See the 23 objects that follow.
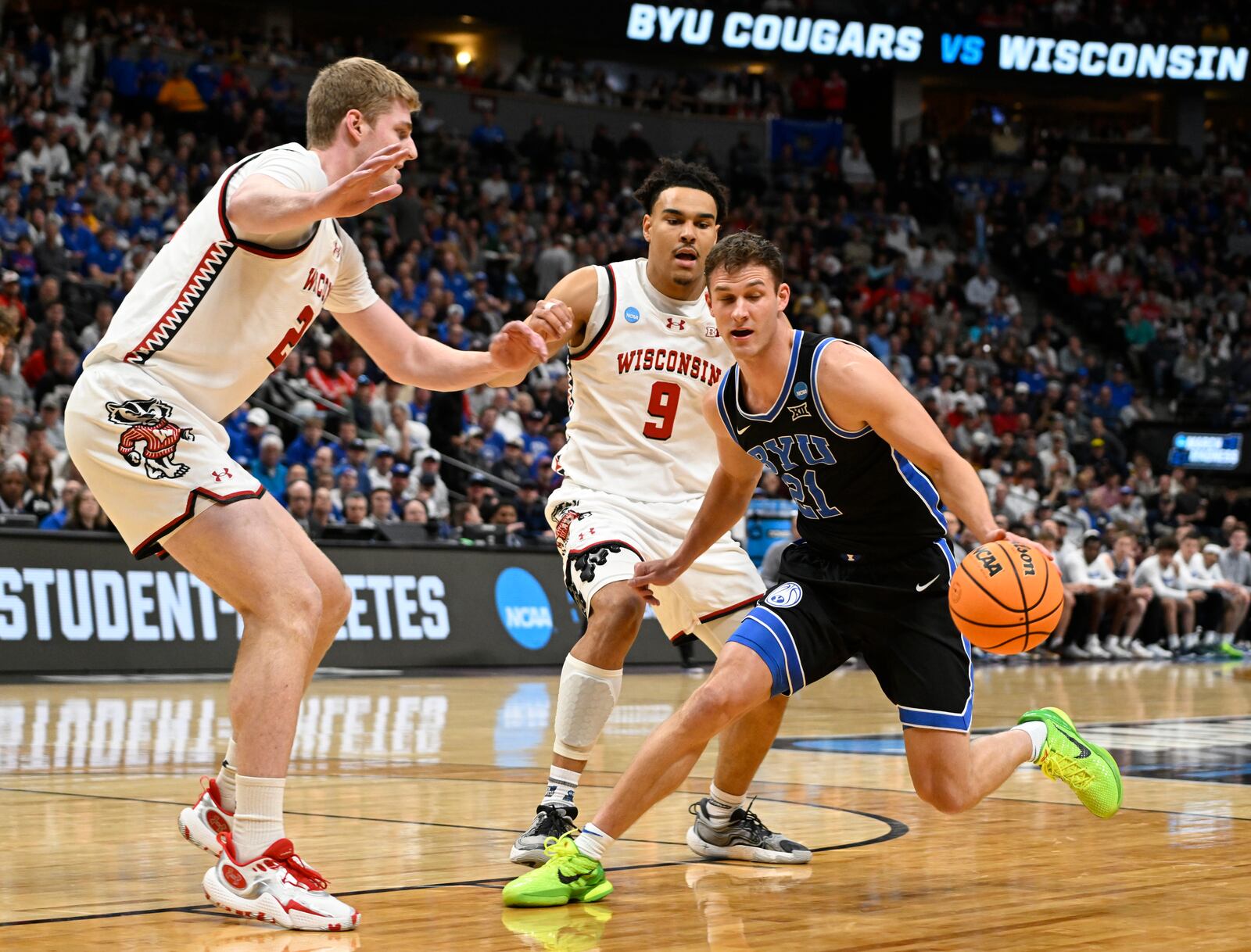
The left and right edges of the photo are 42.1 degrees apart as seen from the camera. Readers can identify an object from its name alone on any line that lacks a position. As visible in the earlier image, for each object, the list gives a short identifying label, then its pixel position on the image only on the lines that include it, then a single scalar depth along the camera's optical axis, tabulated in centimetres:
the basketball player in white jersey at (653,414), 616
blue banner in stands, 3384
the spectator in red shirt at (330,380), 1864
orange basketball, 470
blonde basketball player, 446
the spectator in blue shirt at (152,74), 2445
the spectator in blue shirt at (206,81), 2500
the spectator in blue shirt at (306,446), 1673
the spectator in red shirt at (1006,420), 2606
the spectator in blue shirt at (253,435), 1675
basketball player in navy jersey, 511
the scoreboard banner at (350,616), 1318
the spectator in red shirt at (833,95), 3522
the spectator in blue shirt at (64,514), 1384
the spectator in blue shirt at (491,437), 1922
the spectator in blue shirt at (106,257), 1911
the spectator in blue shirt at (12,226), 1864
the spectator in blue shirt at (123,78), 2427
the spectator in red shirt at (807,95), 3497
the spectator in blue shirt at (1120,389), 2918
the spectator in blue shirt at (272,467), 1591
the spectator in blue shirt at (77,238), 1933
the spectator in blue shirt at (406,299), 2119
